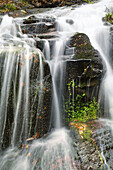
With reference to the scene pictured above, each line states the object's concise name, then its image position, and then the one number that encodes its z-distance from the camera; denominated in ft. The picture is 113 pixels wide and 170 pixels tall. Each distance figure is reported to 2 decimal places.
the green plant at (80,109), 12.43
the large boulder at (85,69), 11.58
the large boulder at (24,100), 8.77
